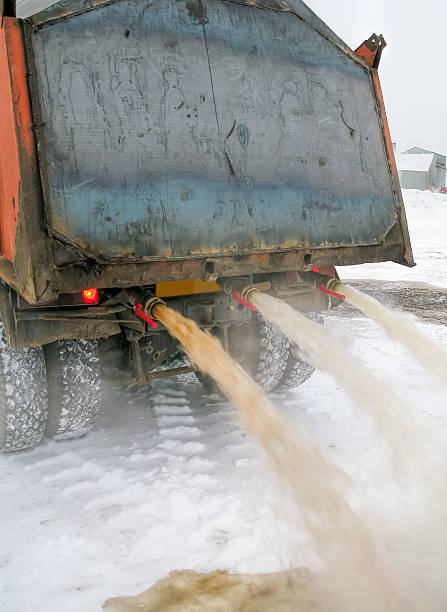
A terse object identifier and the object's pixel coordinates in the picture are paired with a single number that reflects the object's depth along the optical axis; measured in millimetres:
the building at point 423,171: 46594
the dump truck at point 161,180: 2928
